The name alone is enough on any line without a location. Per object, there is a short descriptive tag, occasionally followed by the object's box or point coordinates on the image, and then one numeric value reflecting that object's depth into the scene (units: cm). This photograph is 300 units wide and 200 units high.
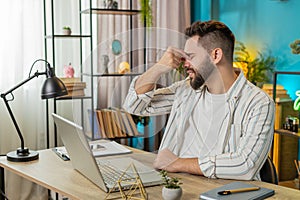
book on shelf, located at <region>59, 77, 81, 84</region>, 350
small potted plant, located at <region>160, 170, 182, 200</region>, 159
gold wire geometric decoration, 166
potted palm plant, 372
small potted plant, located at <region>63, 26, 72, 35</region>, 369
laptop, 173
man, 181
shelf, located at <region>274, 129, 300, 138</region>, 325
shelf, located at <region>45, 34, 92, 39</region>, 361
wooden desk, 171
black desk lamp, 227
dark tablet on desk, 161
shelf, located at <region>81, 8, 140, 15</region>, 366
